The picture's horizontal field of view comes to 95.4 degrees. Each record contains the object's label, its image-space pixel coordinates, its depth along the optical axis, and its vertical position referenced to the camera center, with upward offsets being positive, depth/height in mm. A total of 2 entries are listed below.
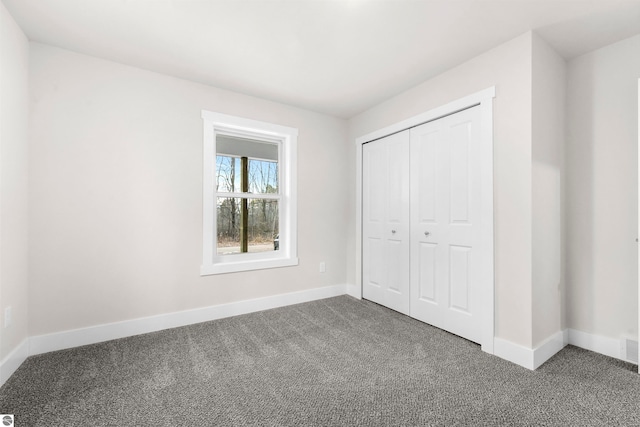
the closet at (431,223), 2439 -93
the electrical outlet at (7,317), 1902 -687
